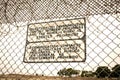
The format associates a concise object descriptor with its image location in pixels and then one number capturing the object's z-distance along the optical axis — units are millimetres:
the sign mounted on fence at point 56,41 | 1866
